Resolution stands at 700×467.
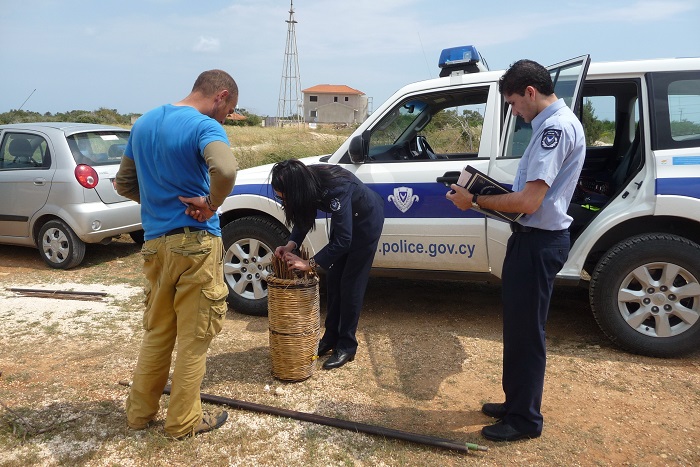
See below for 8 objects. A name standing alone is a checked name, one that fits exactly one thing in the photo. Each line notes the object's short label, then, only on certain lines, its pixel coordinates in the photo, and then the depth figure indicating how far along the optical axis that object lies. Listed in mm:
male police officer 2809
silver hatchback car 6699
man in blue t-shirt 2859
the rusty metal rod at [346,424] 3025
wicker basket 3768
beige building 70938
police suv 4078
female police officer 3568
